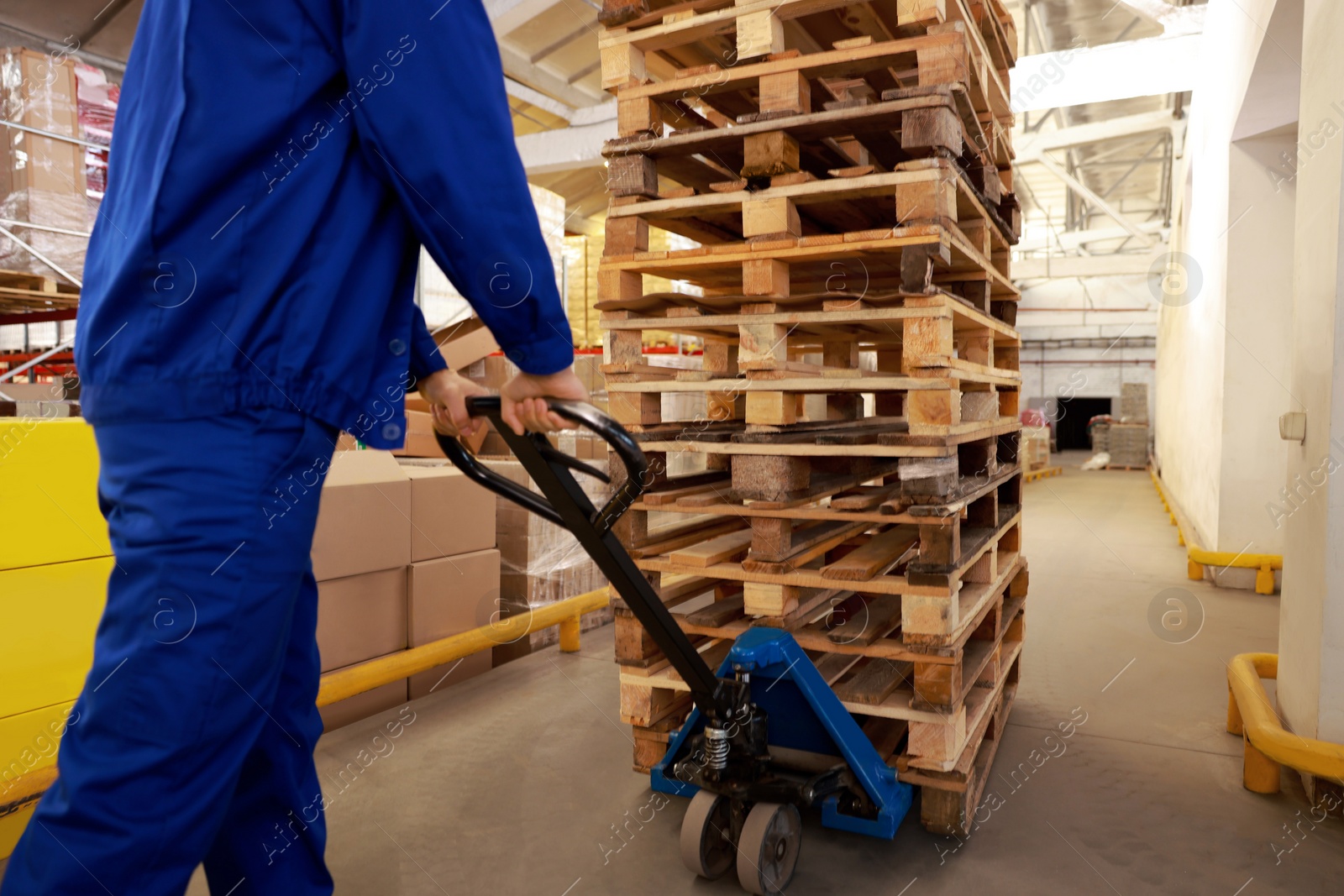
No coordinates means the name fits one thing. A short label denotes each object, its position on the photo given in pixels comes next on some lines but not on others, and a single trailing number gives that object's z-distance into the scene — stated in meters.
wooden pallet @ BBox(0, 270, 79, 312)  5.73
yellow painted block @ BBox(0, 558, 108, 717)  2.33
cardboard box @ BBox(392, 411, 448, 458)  4.99
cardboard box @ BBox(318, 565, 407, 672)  3.28
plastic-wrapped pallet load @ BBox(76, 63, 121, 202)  5.90
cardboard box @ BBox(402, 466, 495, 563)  3.68
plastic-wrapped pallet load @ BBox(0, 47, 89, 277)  4.93
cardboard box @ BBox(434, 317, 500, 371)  5.29
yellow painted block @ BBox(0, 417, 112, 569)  2.33
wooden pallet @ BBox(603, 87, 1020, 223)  2.34
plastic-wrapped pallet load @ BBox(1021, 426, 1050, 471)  15.30
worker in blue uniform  1.13
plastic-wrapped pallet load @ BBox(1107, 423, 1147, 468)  18.22
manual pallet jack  2.02
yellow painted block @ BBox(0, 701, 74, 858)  2.31
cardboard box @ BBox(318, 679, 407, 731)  3.38
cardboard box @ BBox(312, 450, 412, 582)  3.26
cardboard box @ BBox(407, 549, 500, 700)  3.67
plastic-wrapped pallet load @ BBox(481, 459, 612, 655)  4.39
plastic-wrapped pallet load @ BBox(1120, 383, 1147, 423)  18.66
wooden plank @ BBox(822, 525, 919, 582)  2.46
